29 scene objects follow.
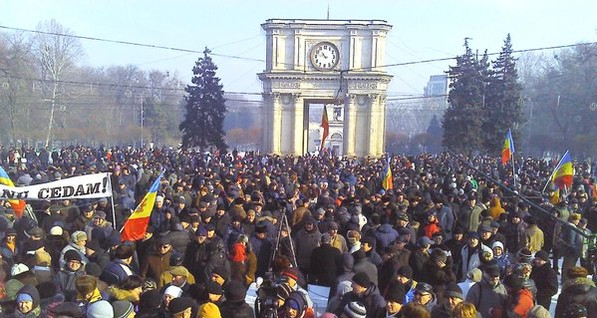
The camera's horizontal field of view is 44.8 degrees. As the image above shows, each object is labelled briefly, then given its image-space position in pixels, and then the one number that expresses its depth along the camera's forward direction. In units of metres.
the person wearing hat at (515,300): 6.68
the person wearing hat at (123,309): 5.92
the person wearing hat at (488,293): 7.02
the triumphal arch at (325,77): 45.62
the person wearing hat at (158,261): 8.50
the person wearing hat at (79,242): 8.50
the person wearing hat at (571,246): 11.12
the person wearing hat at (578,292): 6.93
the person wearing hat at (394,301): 6.46
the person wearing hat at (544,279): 8.12
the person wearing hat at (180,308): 5.79
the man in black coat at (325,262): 8.93
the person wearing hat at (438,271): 7.95
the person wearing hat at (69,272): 7.39
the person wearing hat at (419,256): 8.77
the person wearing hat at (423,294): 6.37
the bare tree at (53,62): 54.13
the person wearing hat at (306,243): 9.86
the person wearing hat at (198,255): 8.86
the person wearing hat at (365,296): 6.59
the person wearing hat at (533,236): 11.21
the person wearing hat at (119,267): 7.34
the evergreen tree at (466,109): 46.38
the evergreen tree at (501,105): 47.12
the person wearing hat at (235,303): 6.21
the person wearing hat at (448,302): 6.21
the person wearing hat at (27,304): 6.11
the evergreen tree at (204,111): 50.38
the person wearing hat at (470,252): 9.12
